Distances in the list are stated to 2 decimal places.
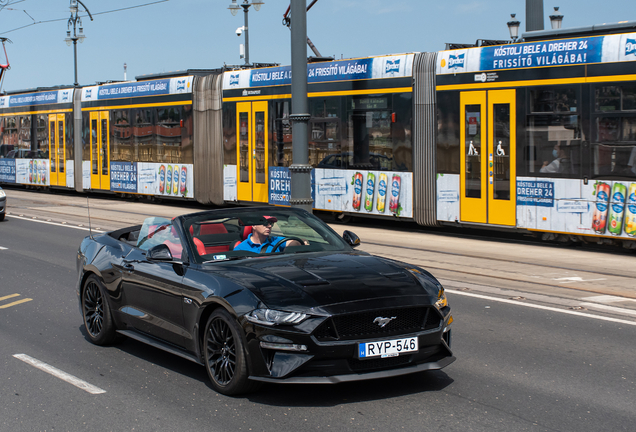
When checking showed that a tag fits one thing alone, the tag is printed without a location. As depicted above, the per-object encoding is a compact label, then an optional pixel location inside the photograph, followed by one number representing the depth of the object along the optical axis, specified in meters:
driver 6.44
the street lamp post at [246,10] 30.84
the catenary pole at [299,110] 12.09
